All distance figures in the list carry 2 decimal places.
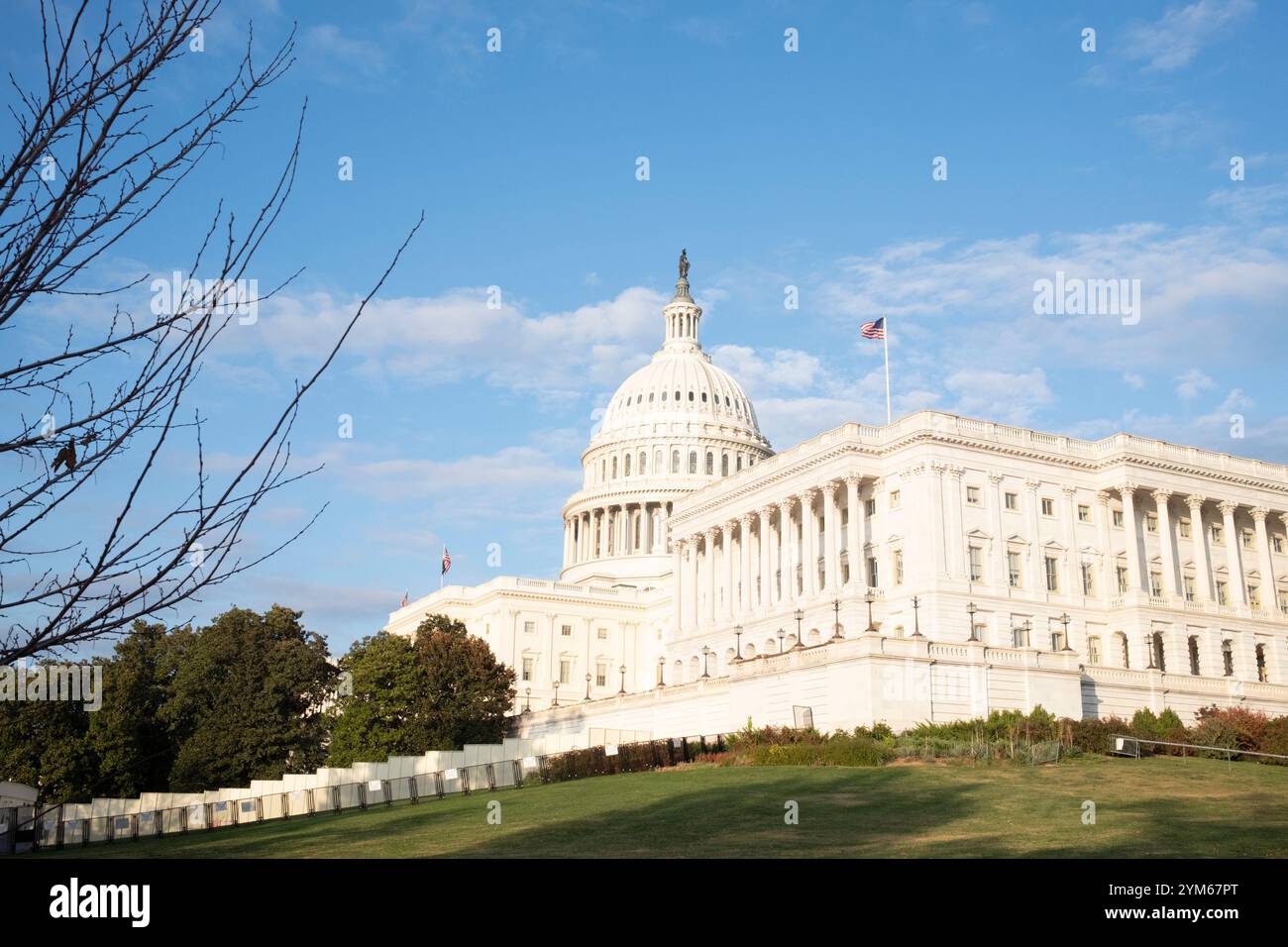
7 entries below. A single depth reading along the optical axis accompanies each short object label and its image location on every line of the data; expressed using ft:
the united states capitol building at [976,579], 220.64
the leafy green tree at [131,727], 265.95
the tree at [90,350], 28.25
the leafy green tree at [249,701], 263.90
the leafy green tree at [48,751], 256.32
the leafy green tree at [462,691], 267.59
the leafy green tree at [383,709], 262.47
